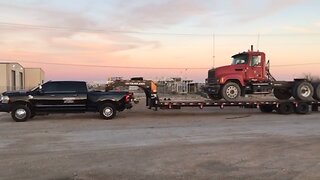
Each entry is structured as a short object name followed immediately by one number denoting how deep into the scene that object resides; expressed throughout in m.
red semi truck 12.70
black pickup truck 11.06
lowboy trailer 12.29
